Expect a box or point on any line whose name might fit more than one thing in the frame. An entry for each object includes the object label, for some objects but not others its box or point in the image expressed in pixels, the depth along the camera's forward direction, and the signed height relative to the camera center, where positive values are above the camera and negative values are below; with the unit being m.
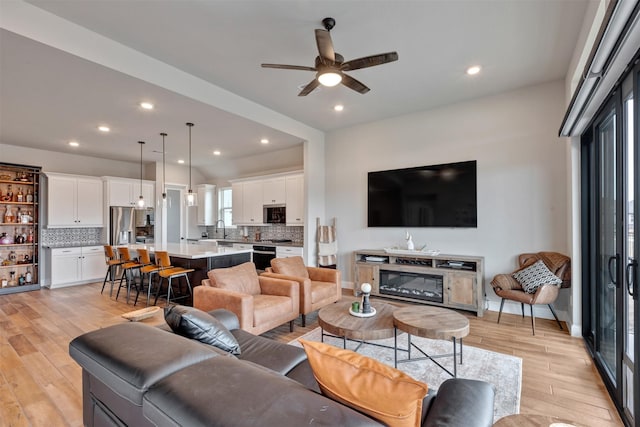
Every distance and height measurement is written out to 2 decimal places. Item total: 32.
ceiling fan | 2.51 +1.37
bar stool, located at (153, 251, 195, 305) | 4.45 -0.82
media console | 4.20 -0.93
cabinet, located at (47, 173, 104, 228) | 6.27 +0.33
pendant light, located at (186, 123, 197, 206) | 5.22 +0.31
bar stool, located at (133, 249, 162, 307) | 4.74 -0.81
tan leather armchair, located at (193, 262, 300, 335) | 3.01 -0.88
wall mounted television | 4.61 +0.33
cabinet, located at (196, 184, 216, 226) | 8.44 +0.33
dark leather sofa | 0.91 -0.59
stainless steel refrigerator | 7.03 -0.22
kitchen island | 4.58 -0.66
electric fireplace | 4.55 -1.08
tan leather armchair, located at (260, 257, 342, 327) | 3.73 -0.89
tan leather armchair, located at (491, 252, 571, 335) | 3.51 -0.83
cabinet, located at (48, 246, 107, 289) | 6.07 -1.03
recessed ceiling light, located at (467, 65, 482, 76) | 3.65 +1.80
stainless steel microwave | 6.90 +0.06
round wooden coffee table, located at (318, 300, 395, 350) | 2.43 -0.92
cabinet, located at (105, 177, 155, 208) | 7.01 +0.61
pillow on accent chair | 3.60 -0.74
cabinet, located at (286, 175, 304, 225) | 6.34 +0.37
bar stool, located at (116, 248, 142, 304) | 5.12 -0.82
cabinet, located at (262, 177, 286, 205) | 6.67 +0.57
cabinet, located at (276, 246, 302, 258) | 5.97 -0.70
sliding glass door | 1.89 -0.21
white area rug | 2.29 -1.35
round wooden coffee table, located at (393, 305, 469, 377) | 2.37 -0.88
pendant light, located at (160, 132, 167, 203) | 7.49 +1.02
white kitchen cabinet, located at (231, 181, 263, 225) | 7.18 +0.34
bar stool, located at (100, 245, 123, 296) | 5.49 -0.82
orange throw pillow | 0.94 -0.56
